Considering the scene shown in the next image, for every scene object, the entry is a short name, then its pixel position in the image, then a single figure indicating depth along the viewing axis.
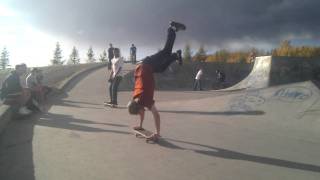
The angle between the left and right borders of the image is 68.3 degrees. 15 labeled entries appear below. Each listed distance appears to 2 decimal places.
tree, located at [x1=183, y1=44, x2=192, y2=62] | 72.06
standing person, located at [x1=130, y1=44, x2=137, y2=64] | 16.99
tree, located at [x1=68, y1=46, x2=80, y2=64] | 89.90
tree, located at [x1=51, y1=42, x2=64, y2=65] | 86.94
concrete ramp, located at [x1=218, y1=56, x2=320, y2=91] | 12.71
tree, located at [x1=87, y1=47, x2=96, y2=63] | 80.56
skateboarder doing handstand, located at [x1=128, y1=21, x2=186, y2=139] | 4.05
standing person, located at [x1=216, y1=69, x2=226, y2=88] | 17.93
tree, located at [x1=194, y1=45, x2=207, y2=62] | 74.03
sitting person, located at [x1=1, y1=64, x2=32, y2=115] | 5.98
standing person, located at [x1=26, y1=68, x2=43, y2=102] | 7.47
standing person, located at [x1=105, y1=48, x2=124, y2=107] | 7.09
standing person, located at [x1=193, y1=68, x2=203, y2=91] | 15.05
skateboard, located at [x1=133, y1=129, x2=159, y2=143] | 4.04
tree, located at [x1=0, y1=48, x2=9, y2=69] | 92.10
